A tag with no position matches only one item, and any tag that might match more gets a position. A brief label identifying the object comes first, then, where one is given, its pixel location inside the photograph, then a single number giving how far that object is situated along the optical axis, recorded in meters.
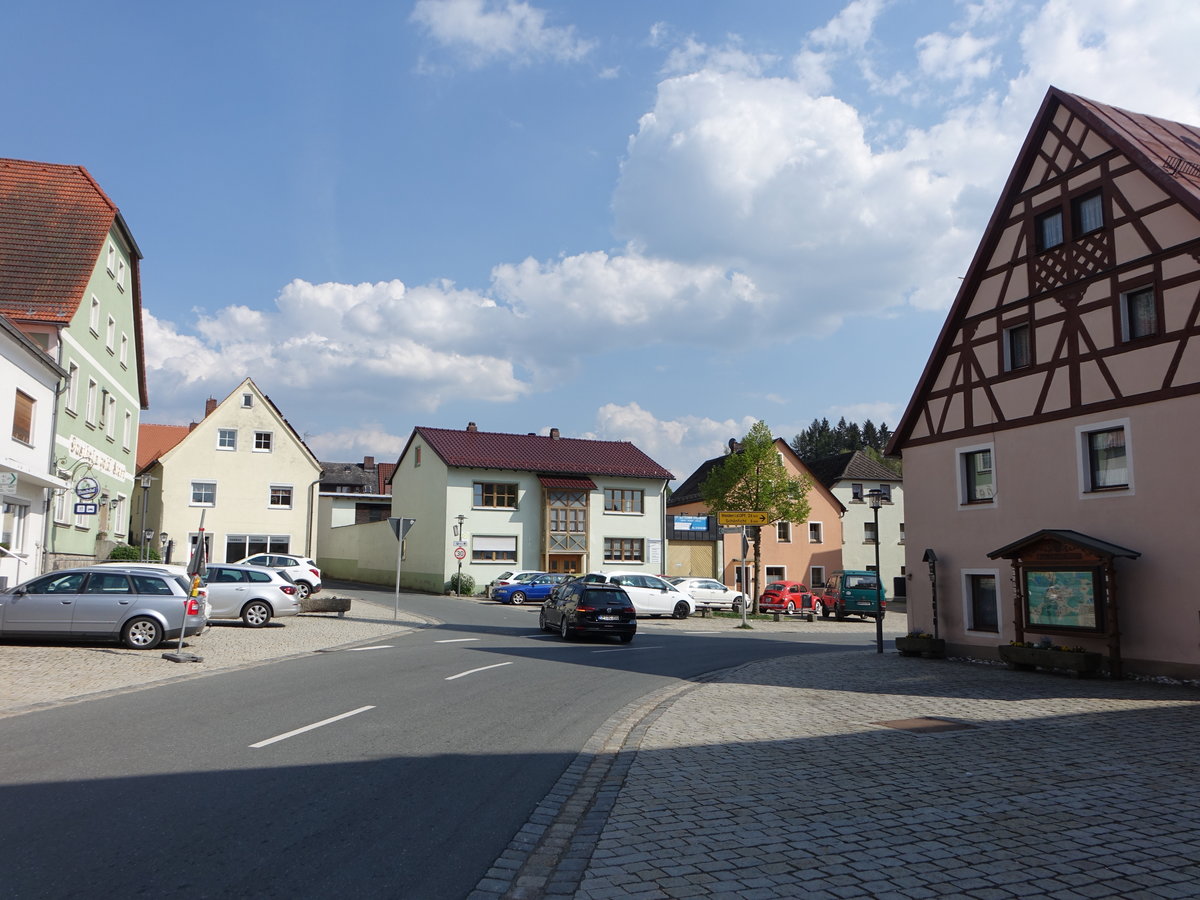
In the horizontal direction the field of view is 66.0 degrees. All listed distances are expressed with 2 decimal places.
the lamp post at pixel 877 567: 21.80
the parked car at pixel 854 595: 41.75
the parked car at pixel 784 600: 43.25
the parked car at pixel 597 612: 23.75
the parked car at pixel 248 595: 24.17
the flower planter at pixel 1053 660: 16.61
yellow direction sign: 31.27
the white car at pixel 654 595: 36.94
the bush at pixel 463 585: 47.19
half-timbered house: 16.03
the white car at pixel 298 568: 35.66
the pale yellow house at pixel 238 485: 46.81
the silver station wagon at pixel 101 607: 17.52
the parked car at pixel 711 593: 40.53
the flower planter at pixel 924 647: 20.55
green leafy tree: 41.25
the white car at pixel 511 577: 43.75
